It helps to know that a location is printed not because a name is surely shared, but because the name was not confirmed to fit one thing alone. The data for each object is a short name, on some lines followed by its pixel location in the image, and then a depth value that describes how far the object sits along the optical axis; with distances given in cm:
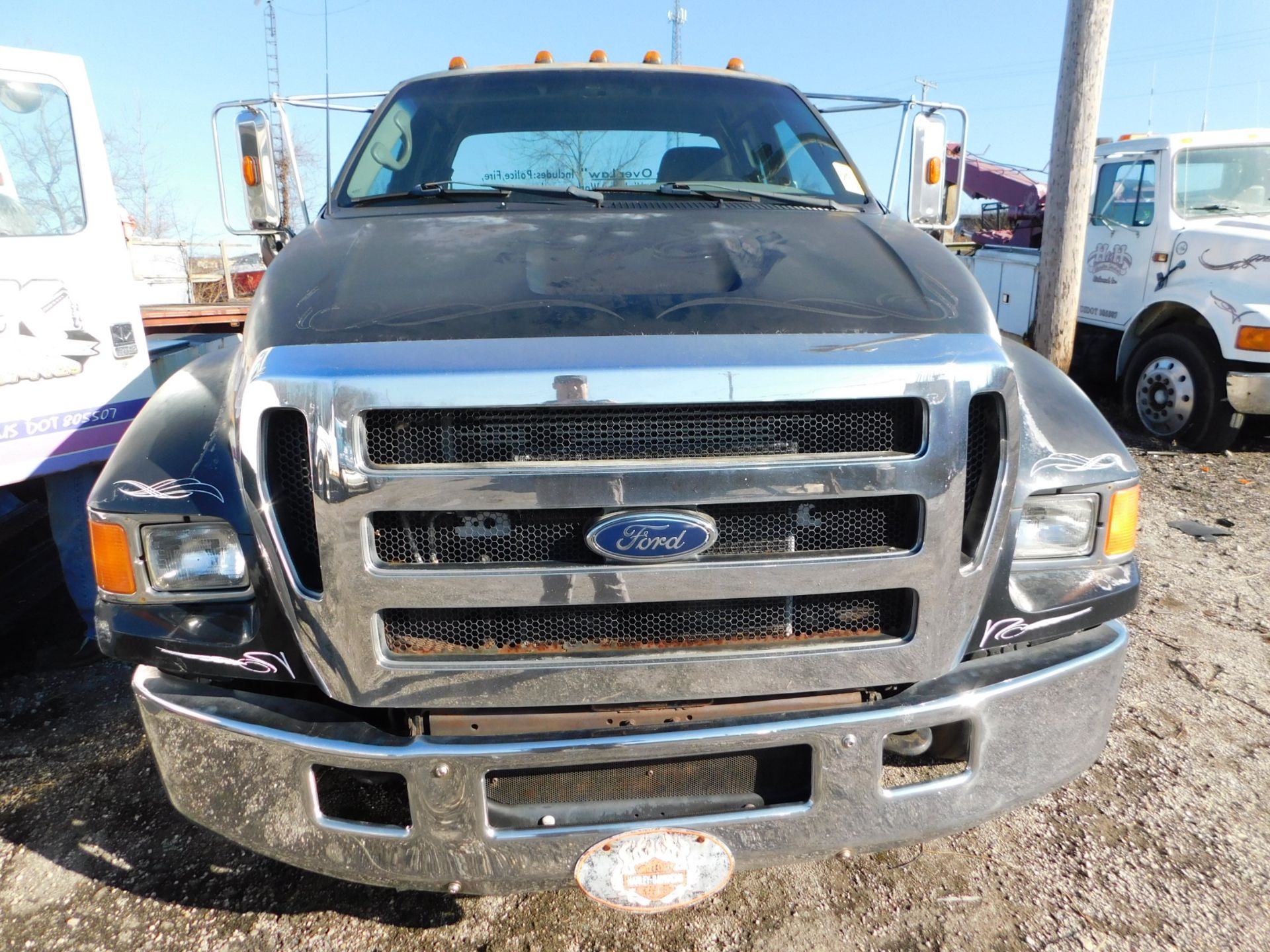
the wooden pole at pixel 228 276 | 1866
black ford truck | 180
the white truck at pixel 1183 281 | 665
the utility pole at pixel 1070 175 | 660
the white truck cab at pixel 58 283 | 379
